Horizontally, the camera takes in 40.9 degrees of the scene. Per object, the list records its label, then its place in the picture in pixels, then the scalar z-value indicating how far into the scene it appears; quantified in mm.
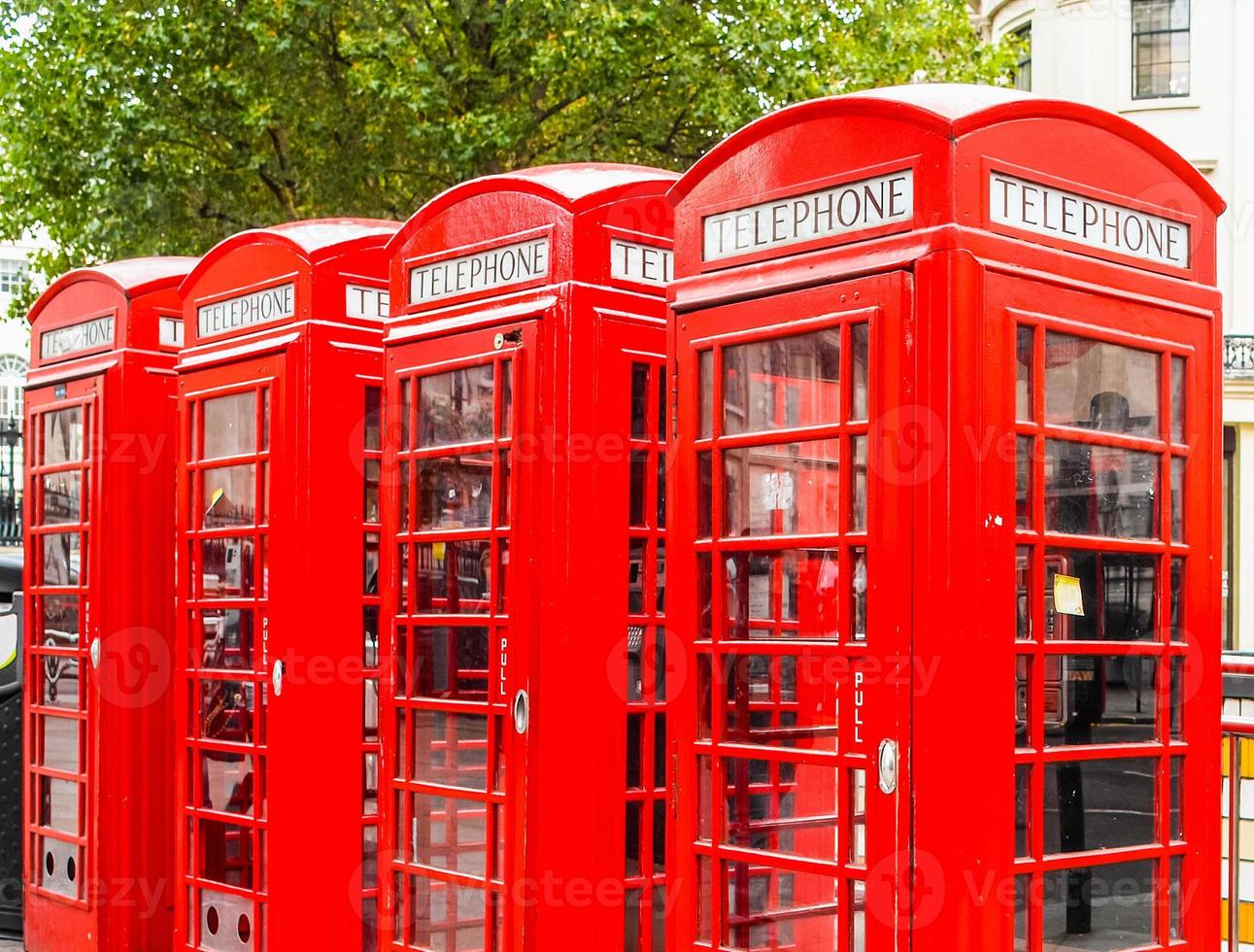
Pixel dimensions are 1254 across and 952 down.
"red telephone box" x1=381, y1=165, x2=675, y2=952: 5117
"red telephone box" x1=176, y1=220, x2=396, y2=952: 6078
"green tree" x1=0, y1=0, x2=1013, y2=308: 13211
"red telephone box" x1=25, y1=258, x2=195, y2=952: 7211
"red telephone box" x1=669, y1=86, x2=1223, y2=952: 3945
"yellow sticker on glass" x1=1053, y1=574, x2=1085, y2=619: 4113
